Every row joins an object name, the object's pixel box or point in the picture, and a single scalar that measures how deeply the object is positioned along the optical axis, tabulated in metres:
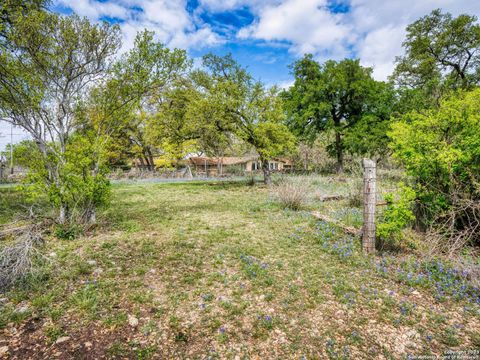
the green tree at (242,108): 15.47
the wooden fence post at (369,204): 4.79
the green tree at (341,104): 22.12
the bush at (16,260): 3.54
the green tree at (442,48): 19.45
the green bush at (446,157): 4.68
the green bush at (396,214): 4.67
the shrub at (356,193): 8.84
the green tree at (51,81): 5.35
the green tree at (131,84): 6.72
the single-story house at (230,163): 44.70
